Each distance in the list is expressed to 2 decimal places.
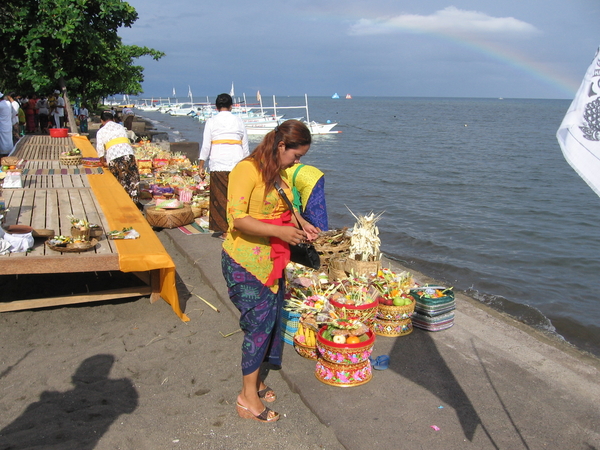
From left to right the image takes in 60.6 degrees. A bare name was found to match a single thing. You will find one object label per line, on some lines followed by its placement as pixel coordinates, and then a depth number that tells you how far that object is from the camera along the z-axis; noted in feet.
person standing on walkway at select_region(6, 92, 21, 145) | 50.61
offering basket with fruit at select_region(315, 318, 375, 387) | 11.34
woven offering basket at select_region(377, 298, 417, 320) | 13.99
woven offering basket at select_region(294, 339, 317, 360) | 12.77
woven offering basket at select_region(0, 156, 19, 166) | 27.38
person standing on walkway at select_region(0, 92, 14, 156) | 37.46
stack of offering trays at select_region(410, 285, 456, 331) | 14.58
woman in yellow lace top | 9.41
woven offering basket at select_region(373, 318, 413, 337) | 14.19
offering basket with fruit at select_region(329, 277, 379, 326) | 13.17
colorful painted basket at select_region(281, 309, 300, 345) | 13.51
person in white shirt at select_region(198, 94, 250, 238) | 20.85
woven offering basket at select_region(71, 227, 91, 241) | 15.35
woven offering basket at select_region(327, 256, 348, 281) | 17.47
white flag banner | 5.09
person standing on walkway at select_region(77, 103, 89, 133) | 77.61
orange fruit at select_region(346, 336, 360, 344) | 11.56
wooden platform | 14.08
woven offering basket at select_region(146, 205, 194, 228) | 25.08
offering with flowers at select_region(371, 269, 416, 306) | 14.28
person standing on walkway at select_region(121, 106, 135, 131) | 75.51
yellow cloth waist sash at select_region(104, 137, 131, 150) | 26.78
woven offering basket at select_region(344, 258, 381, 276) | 16.63
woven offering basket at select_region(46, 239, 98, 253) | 14.58
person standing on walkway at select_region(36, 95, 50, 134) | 69.26
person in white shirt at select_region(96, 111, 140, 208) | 26.68
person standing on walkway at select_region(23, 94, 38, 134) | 65.46
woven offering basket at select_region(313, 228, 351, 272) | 18.20
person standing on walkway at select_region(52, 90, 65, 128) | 67.86
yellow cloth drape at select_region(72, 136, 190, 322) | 14.60
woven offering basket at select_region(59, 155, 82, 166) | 31.07
